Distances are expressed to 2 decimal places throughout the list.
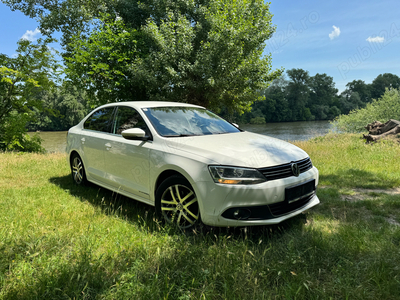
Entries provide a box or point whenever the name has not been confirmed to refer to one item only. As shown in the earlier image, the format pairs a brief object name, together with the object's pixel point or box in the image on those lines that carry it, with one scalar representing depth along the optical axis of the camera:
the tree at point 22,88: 14.02
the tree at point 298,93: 78.88
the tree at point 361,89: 82.07
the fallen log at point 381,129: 11.91
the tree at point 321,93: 81.42
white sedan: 2.85
